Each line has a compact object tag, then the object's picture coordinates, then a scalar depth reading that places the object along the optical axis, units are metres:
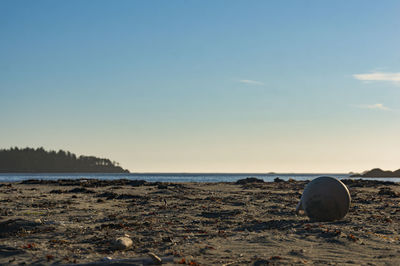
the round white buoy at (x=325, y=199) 13.29
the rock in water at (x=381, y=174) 163.50
